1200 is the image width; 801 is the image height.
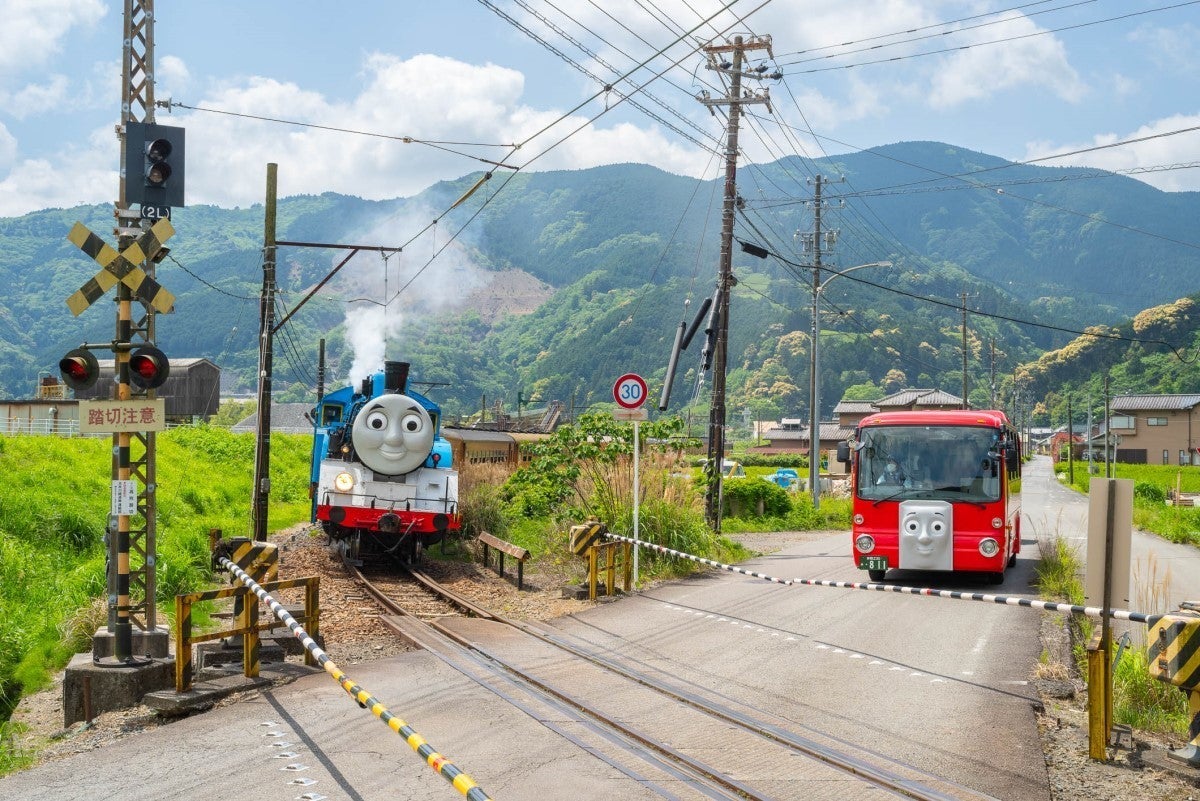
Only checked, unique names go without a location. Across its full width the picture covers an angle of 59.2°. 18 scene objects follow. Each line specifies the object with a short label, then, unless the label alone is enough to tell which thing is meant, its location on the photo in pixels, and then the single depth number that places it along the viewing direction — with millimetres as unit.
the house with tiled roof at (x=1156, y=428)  82625
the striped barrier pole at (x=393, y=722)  5125
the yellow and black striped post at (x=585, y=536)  14102
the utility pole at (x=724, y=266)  22609
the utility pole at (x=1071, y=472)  71500
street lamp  32500
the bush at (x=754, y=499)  31578
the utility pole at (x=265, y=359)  22828
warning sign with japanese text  9117
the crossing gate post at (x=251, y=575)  8984
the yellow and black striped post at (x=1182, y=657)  7055
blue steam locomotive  18547
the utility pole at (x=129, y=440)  9203
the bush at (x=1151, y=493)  45225
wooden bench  15680
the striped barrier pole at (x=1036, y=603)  7305
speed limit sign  15023
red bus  15258
